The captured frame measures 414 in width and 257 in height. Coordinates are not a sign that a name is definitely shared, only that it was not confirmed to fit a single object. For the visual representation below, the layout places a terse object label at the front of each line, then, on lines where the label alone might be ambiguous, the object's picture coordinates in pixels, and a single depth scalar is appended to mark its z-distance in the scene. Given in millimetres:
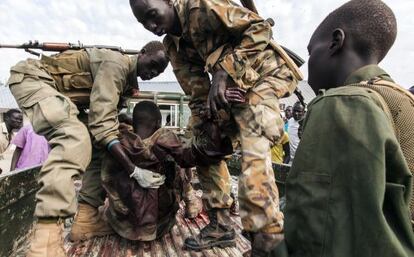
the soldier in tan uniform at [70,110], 1443
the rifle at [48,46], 2527
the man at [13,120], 3989
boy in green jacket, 598
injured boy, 1910
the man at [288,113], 6689
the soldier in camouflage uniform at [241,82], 1363
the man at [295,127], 4758
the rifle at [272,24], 1890
